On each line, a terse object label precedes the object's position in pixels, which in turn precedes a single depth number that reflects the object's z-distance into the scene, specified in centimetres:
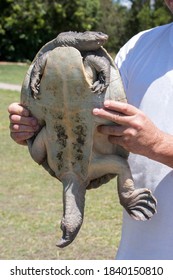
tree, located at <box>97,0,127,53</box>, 3735
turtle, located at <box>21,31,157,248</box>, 201
